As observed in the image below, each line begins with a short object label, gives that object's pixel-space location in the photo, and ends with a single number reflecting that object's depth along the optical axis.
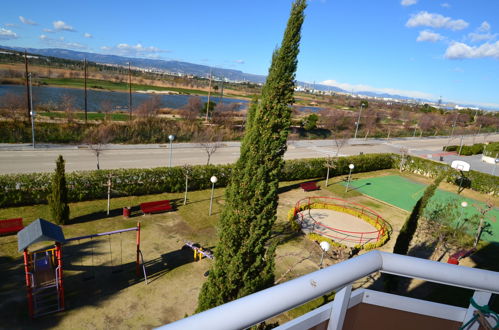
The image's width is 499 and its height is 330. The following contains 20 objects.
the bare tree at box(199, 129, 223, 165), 31.87
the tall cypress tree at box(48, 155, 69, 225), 14.51
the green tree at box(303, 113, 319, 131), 50.28
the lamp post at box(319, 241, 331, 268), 10.88
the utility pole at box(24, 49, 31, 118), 30.73
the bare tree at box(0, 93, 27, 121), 31.66
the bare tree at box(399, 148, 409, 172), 31.42
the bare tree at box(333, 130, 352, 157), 46.69
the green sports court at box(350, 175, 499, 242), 22.95
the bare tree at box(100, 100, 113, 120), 39.06
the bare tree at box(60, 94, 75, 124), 34.69
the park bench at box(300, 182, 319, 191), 23.53
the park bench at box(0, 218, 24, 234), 13.49
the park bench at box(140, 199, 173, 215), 16.83
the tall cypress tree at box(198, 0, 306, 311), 7.57
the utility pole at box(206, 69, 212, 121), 47.11
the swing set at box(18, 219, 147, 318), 9.40
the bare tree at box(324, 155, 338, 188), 25.38
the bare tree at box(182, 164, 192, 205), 20.08
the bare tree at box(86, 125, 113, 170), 26.52
